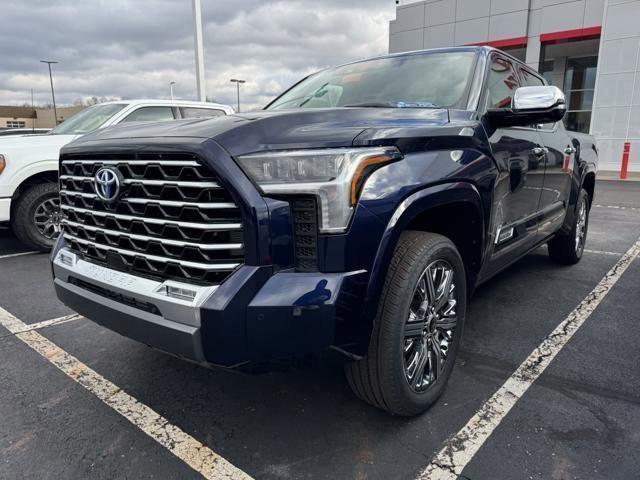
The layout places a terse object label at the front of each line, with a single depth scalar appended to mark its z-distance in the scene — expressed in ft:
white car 18.30
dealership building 57.67
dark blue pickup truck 5.91
